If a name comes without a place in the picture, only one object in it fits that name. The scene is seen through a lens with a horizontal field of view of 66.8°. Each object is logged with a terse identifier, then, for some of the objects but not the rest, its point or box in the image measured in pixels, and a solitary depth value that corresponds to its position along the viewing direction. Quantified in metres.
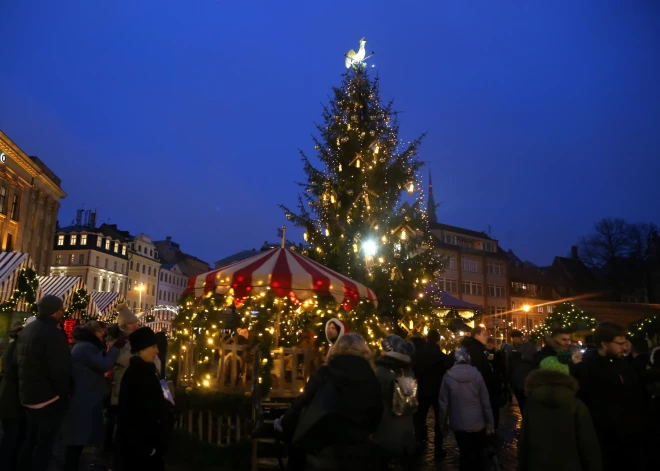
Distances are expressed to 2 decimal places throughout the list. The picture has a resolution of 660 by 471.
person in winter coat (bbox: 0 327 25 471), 5.98
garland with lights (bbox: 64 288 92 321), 21.69
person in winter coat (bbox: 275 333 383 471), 3.63
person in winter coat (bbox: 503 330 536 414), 9.52
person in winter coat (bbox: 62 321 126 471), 5.82
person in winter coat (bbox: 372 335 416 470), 4.74
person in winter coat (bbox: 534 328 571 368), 7.41
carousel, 8.25
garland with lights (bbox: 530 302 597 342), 28.61
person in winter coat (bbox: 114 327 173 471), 4.40
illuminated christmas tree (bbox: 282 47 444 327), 17.77
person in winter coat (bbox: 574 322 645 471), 4.84
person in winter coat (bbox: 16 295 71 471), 5.62
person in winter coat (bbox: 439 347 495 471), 6.04
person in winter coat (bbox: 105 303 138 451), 7.33
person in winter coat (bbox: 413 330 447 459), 9.07
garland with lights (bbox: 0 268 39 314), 17.95
